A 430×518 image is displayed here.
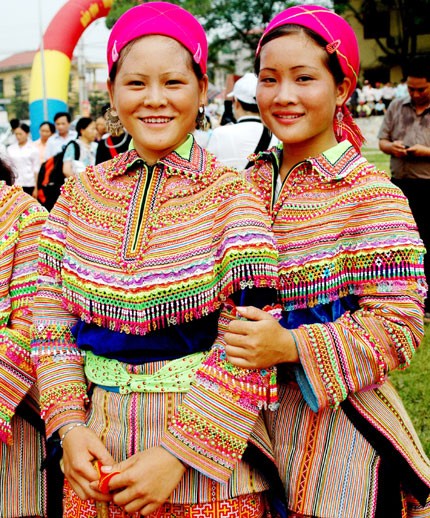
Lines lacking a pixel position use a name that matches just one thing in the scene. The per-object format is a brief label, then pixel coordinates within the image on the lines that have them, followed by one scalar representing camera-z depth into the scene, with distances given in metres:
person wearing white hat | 4.49
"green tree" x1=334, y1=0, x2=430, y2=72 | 28.92
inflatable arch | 15.07
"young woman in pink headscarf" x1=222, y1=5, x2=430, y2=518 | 1.66
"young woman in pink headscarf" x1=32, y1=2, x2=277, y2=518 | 1.56
